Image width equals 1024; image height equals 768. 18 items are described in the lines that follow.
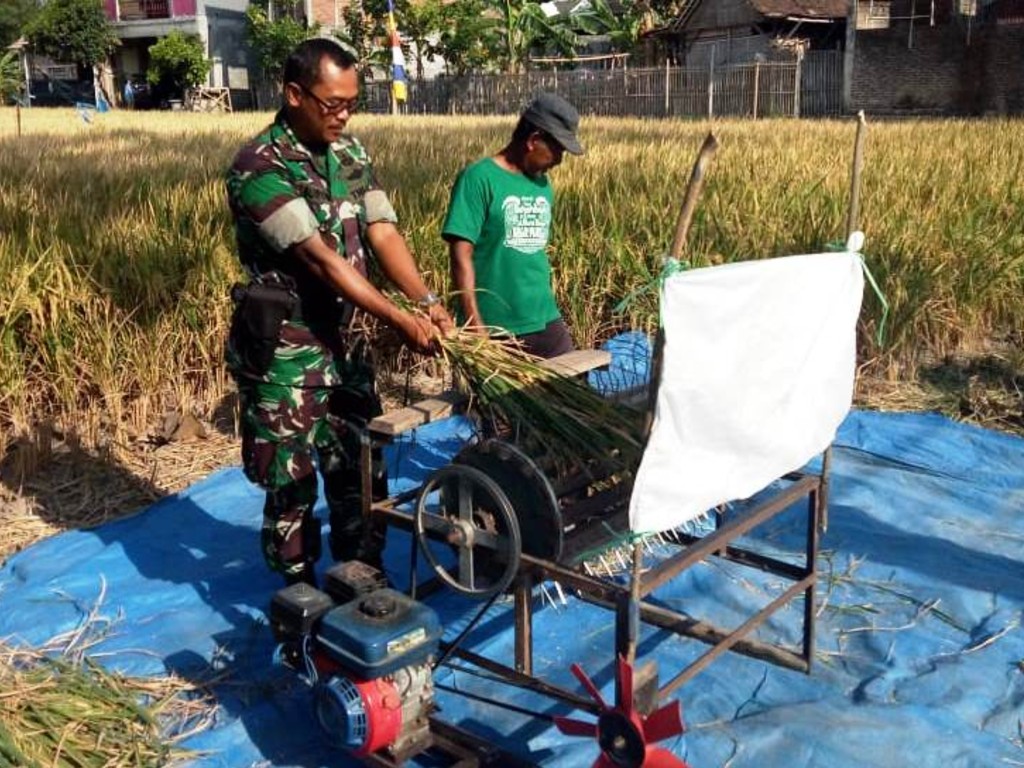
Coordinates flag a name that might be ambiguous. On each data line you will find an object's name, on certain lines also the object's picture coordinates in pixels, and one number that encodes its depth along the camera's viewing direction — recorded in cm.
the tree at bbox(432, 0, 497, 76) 3145
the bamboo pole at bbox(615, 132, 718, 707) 199
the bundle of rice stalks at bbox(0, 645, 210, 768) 244
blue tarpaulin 262
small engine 226
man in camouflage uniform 269
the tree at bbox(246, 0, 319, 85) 3534
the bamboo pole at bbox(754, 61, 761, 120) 2311
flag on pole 1630
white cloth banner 202
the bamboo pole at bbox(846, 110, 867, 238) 290
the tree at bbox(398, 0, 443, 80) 3181
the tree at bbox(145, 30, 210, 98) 3612
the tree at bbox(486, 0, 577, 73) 3178
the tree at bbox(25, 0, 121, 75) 3803
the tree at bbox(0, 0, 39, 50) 3969
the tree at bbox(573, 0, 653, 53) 3334
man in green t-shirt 343
